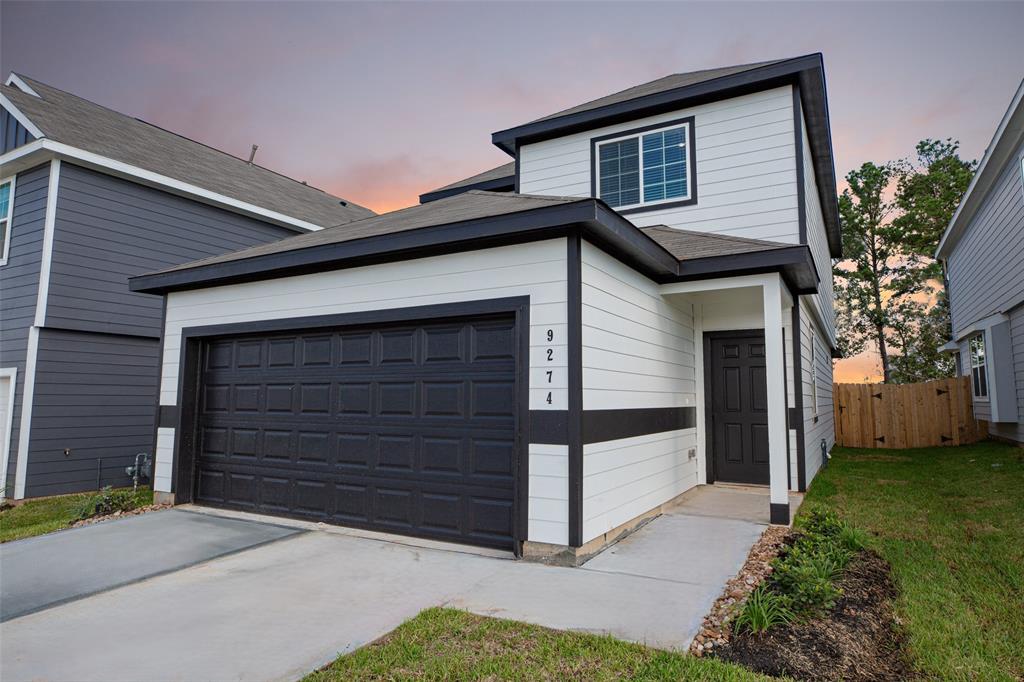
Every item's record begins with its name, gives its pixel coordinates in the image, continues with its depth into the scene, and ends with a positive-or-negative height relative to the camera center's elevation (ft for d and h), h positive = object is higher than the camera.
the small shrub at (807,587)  12.23 -3.89
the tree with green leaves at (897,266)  79.66 +19.75
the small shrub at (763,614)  11.30 -4.11
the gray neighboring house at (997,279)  35.27 +9.14
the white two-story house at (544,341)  17.16 +2.24
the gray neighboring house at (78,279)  31.42 +6.64
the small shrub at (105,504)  23.70 -4.37
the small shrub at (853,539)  16.85 -3.84
